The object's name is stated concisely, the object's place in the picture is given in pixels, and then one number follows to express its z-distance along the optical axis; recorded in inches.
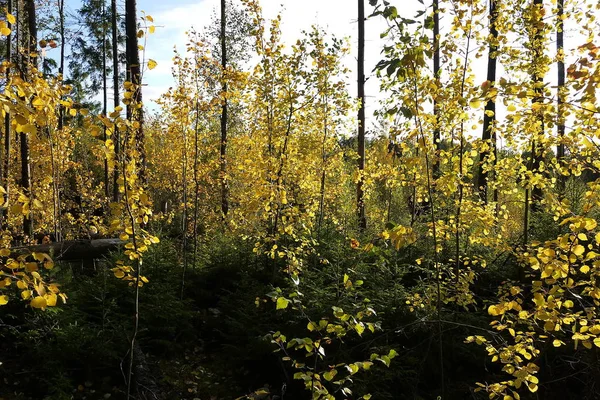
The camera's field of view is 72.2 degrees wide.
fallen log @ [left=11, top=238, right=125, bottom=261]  299.7
